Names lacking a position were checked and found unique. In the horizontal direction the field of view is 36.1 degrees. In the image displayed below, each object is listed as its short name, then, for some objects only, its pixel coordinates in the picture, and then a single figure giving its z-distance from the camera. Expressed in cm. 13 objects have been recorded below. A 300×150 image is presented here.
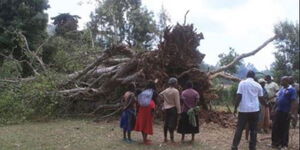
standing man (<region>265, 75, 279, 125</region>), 1224
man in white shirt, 860
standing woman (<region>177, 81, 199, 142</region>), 990
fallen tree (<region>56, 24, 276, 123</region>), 1395
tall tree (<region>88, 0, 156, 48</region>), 3656
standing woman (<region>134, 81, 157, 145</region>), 974
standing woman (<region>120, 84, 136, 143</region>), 1002
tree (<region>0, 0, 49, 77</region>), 2328
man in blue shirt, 916
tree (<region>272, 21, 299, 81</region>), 2377
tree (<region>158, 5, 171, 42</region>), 3770
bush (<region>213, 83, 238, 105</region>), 2235
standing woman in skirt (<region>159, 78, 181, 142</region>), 975
